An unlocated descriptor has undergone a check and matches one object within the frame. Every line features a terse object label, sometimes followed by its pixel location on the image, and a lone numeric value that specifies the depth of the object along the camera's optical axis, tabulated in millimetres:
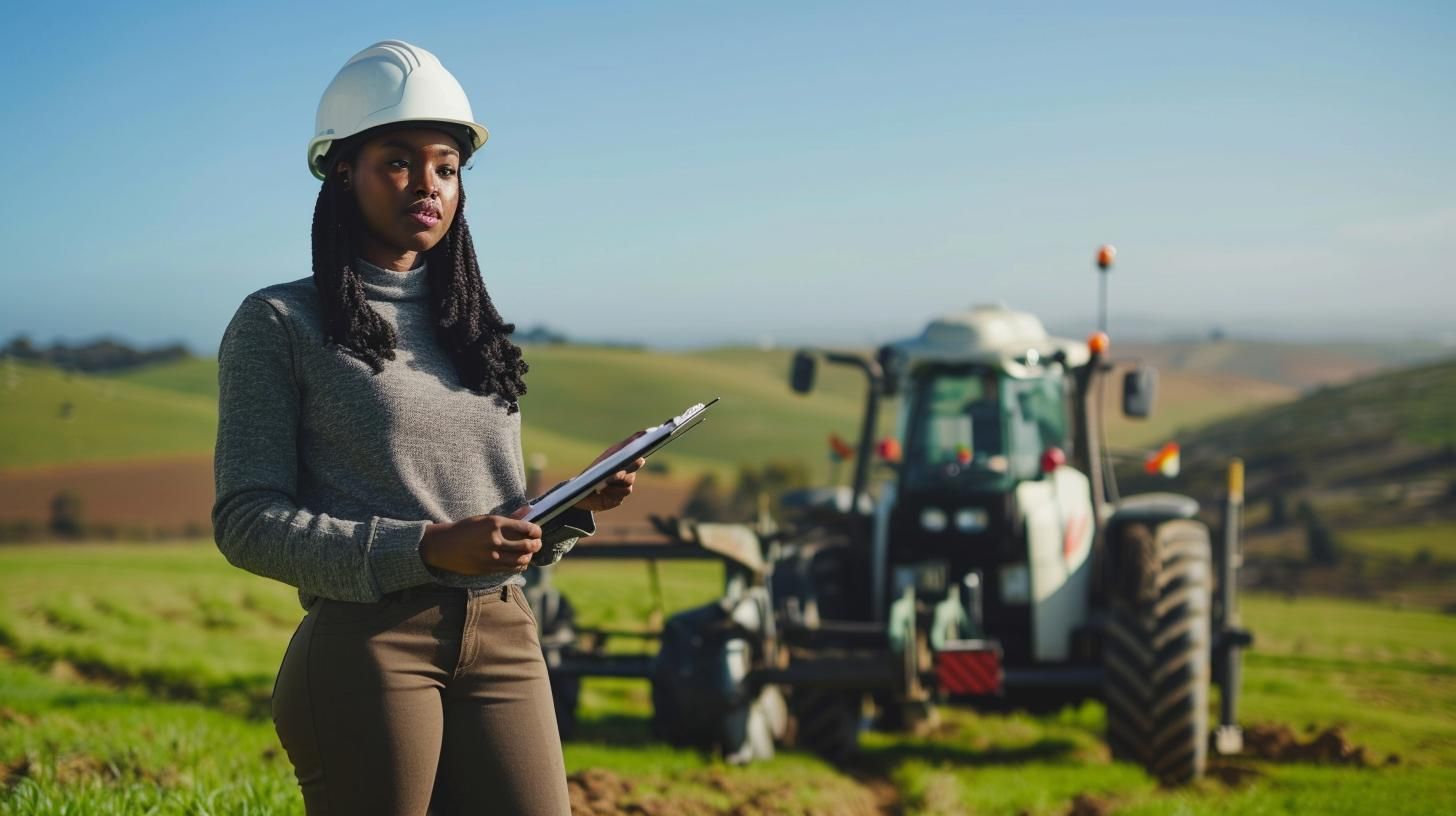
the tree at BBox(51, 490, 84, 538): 37250
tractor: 8453
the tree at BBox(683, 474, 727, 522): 43938
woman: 2682
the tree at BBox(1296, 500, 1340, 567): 32938
